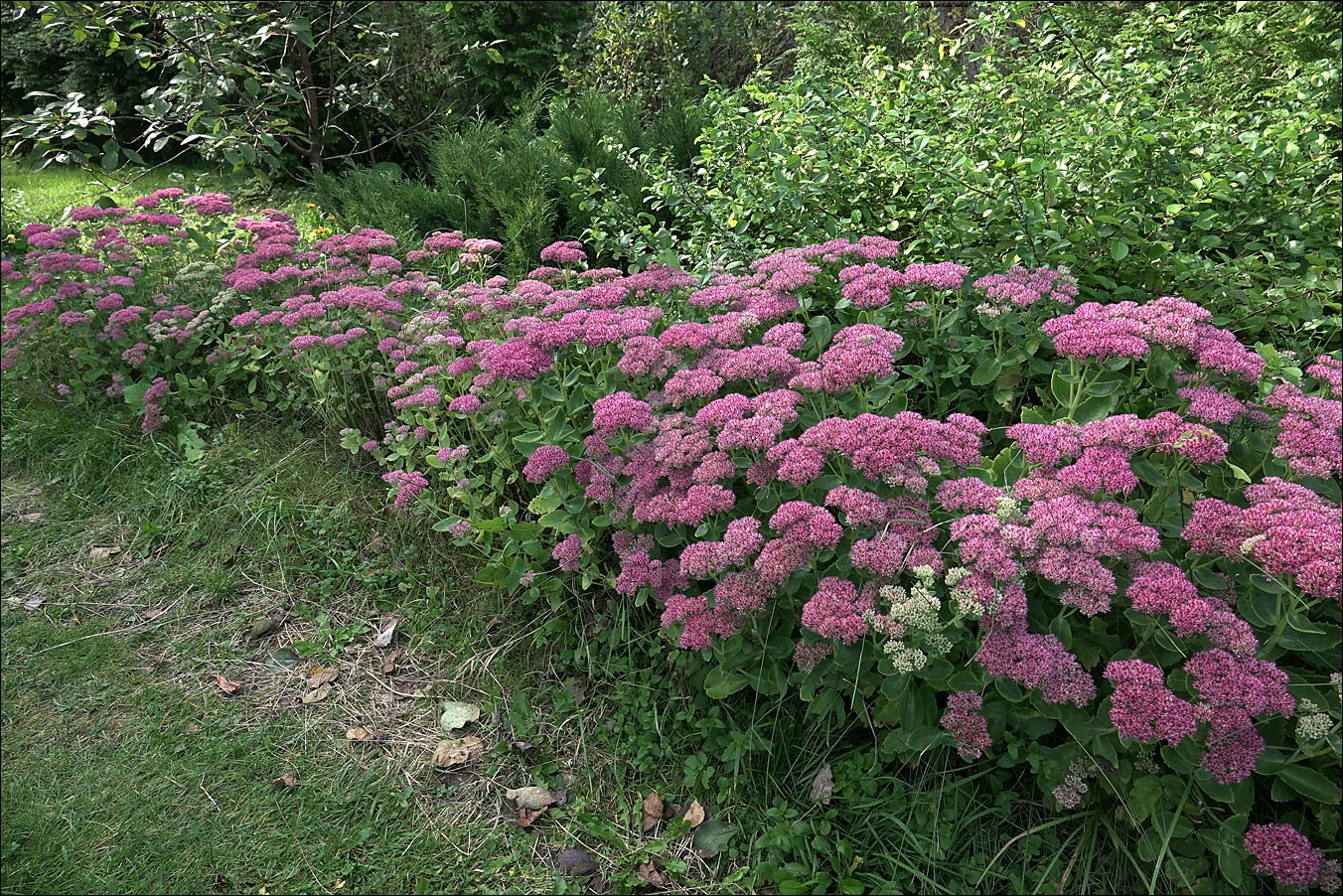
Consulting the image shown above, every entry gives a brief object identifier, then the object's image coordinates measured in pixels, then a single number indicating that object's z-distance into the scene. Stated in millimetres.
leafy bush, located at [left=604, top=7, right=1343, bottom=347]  2623
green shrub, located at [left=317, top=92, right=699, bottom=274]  4664
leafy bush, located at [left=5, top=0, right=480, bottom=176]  4469
